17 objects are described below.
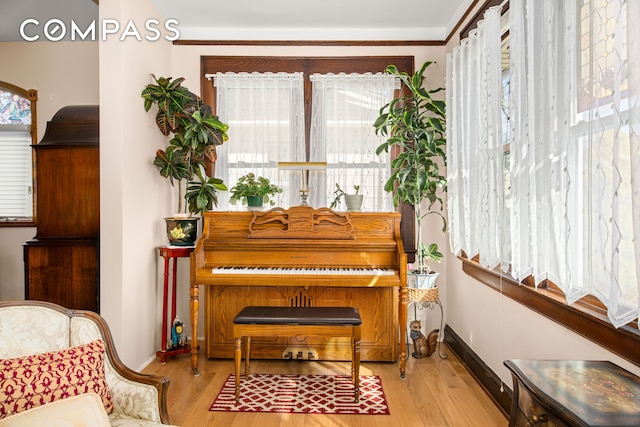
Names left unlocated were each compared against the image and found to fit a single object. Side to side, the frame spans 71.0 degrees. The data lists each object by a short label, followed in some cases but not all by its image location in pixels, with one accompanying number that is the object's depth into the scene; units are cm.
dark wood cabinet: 329
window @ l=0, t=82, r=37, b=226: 478
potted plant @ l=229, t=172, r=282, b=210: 372
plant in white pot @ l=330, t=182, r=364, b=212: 377
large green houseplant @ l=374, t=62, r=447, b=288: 367
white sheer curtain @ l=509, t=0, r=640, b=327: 145
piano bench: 281
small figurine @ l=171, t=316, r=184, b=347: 372
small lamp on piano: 364
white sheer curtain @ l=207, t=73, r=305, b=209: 418
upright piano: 346
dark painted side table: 117
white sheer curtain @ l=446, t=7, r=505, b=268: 261
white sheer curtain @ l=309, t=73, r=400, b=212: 414
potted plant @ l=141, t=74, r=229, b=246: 360
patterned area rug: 275
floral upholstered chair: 152
